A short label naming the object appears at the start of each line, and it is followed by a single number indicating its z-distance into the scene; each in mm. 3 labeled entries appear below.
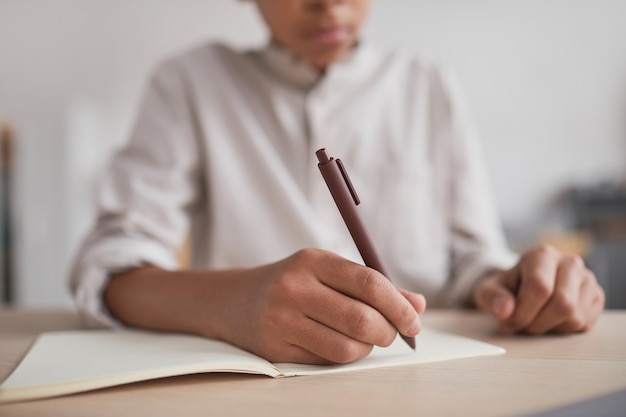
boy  739
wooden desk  344
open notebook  386
